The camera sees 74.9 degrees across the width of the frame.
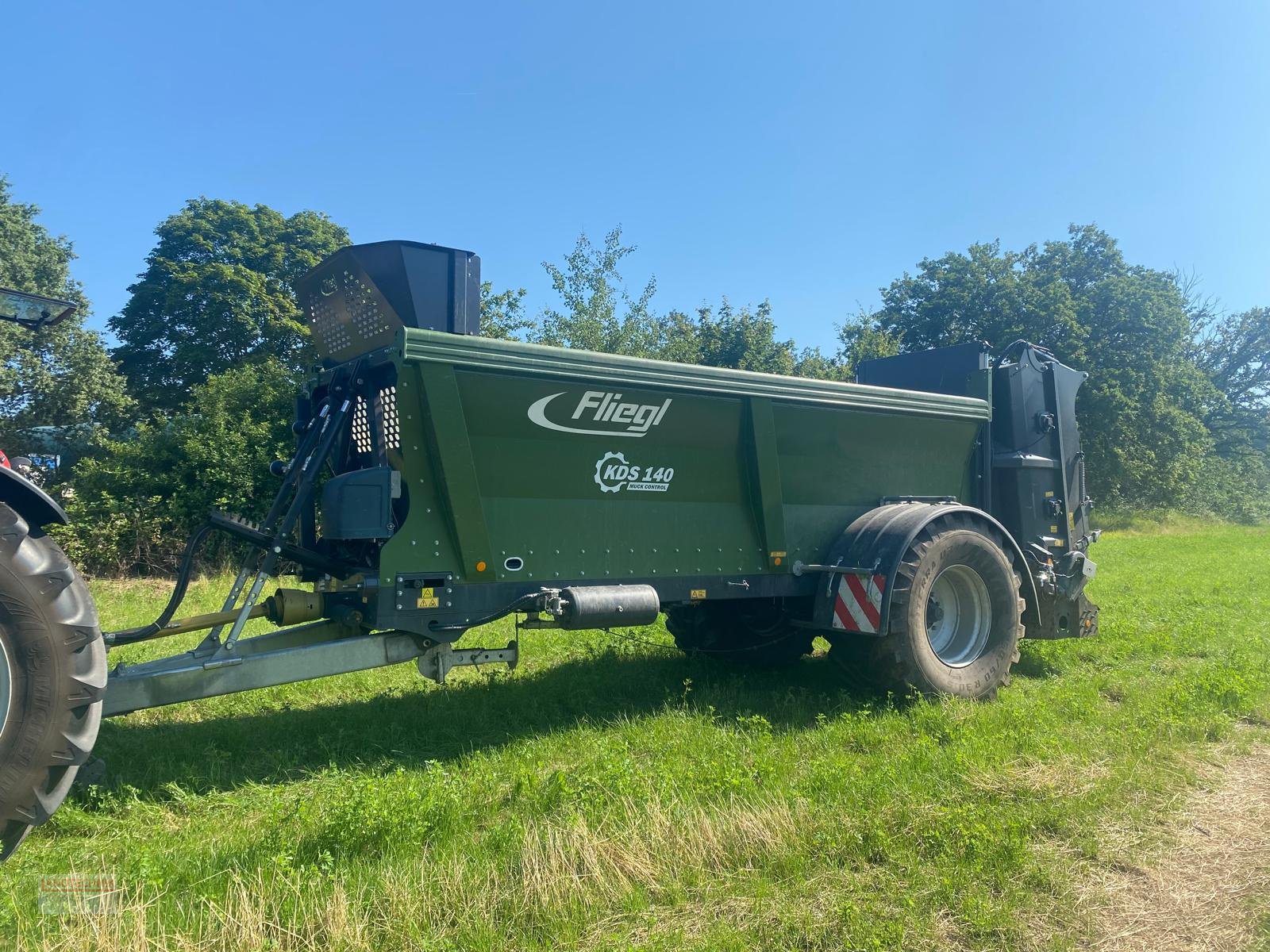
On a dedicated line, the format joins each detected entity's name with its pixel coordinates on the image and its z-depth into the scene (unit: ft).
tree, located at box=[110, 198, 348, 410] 78.95
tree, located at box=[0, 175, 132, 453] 61.77
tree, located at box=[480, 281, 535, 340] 74.18
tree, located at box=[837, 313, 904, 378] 97.50
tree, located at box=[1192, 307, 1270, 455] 133.08
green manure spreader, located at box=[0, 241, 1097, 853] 11.48
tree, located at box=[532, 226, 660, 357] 74.13
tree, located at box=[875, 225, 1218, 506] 97.45
